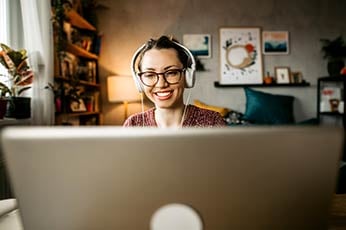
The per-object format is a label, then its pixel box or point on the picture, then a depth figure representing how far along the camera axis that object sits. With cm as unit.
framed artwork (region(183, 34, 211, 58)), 400
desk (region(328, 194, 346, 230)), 80
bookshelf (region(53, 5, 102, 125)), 279
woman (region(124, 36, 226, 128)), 128
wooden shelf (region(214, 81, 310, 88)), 403
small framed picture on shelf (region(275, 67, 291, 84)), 408
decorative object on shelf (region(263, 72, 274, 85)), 401
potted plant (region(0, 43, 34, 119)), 192
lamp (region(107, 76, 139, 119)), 361
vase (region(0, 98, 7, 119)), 186
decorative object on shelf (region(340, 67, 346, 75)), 378
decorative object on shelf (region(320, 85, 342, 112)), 397
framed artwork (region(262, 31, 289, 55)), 405
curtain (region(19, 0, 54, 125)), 228
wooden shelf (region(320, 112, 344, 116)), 383
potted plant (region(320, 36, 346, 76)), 393
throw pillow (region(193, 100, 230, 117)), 385
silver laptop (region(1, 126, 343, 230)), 45
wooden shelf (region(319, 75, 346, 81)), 376
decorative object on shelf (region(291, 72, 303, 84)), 409
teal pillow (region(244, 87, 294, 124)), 381
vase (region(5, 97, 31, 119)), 200
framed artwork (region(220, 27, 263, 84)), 402
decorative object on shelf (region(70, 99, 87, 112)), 312
